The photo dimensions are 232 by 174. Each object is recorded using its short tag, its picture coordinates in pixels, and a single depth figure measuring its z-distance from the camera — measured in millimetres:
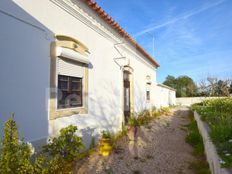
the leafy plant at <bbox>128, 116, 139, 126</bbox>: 7115
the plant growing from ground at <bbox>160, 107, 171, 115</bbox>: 13186
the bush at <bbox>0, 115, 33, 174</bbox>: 1978
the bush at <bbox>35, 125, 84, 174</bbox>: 2644
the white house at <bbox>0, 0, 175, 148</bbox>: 2687
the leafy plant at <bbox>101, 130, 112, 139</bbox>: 4800
